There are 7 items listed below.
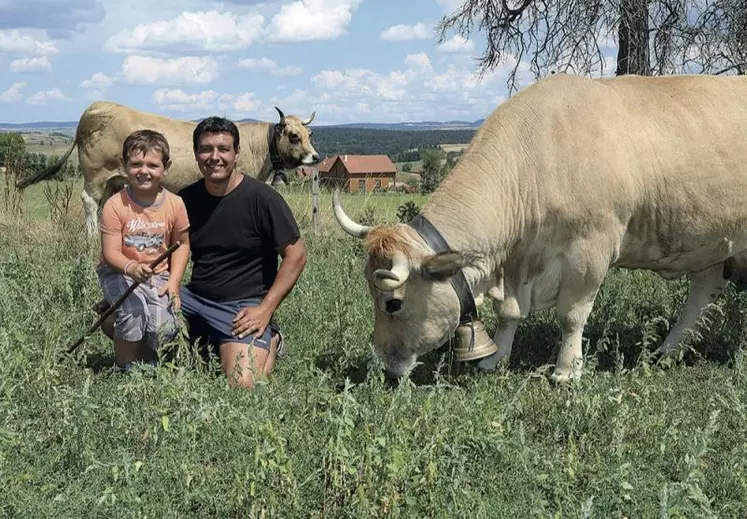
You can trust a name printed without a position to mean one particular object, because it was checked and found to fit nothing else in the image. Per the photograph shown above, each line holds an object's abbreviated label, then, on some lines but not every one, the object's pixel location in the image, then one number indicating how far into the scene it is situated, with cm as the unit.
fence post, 1371
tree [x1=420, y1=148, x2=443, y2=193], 2343
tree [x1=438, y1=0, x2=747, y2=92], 1080
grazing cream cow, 509
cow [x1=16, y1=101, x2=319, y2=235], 1162
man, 538
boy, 520
